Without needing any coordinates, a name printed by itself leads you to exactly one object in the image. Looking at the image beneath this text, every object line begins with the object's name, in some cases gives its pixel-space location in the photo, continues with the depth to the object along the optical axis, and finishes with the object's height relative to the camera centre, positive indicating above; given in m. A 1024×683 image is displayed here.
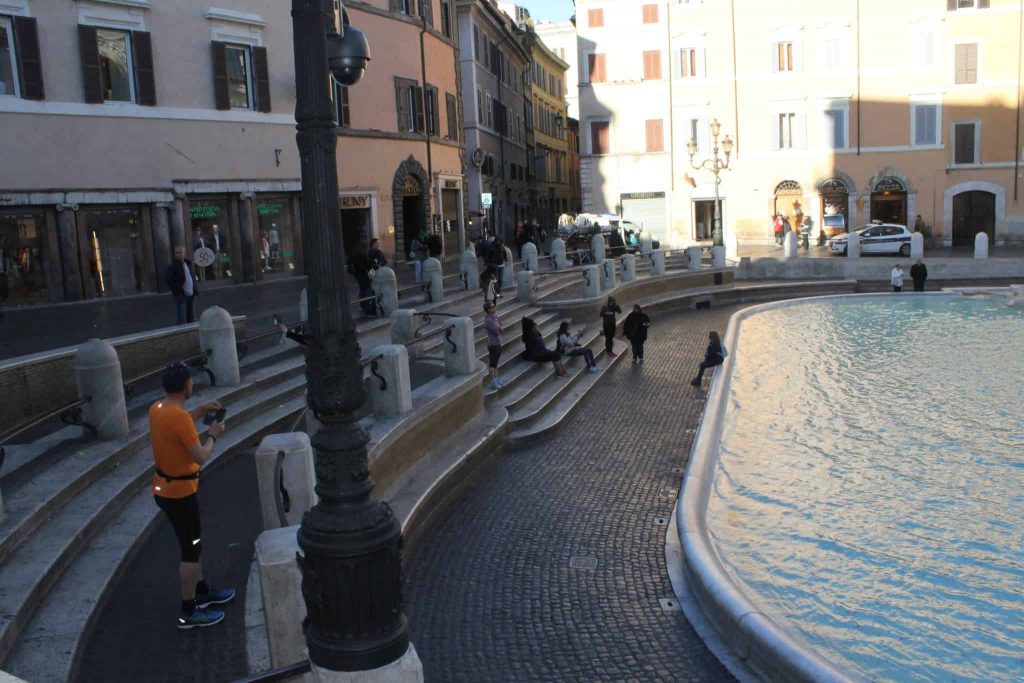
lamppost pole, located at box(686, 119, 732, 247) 34.47 +1.99
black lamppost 4.66 -1.03
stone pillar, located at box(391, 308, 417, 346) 14.04 -1.42
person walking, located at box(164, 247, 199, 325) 14.86 -0.66
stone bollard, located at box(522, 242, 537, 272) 27.08 -0.94
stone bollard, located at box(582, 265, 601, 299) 24.38 -1.57
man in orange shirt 6.11 -1.50
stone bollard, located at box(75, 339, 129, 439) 9.02 -1.35
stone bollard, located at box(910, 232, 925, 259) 34.19 -1.45
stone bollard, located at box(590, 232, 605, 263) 30.70 -0.86
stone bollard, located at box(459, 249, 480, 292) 21.52 -1.01
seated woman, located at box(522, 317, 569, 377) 17.00 -2.28
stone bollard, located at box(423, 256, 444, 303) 19.25 -1.01
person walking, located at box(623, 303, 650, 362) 19.89 -2.33
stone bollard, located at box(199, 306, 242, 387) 11.28 -1.24
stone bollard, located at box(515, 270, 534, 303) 22.67 -1.53
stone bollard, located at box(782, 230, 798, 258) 34.38 -1.25
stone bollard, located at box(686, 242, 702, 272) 32.69 -1.46
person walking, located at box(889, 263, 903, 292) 29.88 -2.31
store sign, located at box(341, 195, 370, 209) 29.05 +0.98
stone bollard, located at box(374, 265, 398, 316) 16.75 -1.05
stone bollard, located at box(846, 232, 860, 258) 34.72 -1.43
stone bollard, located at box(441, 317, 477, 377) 12.64 -1.60
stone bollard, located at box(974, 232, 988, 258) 33.56 -1.58
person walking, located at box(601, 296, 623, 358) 20.31 -2.21
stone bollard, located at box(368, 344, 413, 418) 10.40 -1.70
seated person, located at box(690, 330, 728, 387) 17.48 -2.62
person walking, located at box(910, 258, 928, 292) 29.83 -2.22
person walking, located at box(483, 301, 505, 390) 15.02 -1.89
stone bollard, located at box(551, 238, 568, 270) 28.72 -0.95
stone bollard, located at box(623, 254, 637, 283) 29.06 -1.54
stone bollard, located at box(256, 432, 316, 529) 7.25 -1.86
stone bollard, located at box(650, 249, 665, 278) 31.23 -1.50
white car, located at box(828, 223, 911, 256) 37.12 -1.32
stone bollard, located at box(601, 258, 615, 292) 26.87 -1.53
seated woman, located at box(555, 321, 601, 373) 18.31 -2.44
